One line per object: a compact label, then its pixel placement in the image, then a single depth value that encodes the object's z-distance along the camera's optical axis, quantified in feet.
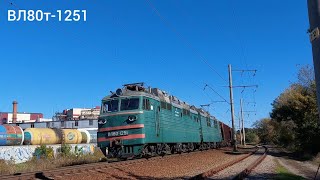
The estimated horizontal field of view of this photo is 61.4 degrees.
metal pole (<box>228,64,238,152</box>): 99.70
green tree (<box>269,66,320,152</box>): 81.42
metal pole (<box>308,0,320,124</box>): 13.14
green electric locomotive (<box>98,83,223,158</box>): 45.65
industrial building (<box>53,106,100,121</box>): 244.61
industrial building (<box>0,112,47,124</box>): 319.38
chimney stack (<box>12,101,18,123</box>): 210.96
